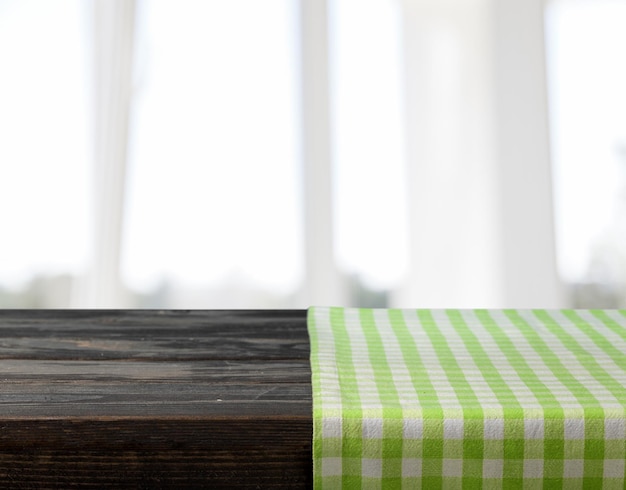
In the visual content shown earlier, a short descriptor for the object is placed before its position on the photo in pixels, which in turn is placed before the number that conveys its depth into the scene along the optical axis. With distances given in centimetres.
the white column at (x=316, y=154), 279
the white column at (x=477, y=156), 279
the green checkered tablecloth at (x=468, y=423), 49
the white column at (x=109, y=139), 275
